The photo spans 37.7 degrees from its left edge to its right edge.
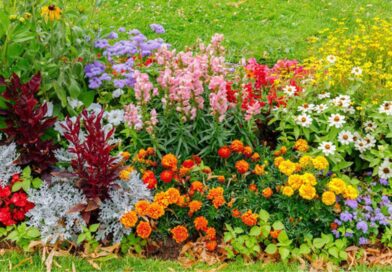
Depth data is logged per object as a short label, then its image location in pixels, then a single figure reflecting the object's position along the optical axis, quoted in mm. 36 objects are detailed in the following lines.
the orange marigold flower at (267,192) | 3936
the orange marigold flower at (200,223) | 3818
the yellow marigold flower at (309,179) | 3848
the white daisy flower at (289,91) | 4531
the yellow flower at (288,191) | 3826
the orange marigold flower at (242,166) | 4075
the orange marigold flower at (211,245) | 3836
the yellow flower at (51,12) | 4090
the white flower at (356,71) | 4715
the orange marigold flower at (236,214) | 3891
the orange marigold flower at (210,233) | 3814
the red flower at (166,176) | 3996
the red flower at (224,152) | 4102
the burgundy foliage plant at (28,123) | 3901
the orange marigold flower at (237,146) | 4164
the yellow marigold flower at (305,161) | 4055
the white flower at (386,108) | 4367
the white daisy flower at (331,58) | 4828
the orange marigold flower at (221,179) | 4062
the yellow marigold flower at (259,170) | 4102
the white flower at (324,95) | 4562
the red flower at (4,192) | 3928
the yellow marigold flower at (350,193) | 3900
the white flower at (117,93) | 4637
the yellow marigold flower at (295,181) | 3867
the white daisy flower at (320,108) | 4430
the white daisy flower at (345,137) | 4289
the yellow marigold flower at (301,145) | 4275
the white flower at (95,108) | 4566
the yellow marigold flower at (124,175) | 3953
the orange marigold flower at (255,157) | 4227
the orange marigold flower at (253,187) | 4062
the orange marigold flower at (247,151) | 4184
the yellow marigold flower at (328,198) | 3809
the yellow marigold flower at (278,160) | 4148
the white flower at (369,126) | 4469
